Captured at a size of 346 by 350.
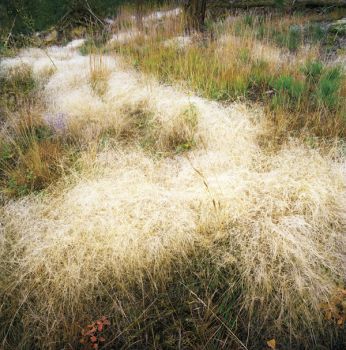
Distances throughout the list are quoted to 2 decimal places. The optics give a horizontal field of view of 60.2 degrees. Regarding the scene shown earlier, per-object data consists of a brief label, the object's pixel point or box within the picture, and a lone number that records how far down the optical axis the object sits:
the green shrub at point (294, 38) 5.27
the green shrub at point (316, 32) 5.57
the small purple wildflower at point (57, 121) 3.36
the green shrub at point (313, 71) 3.85
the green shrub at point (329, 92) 3.31
